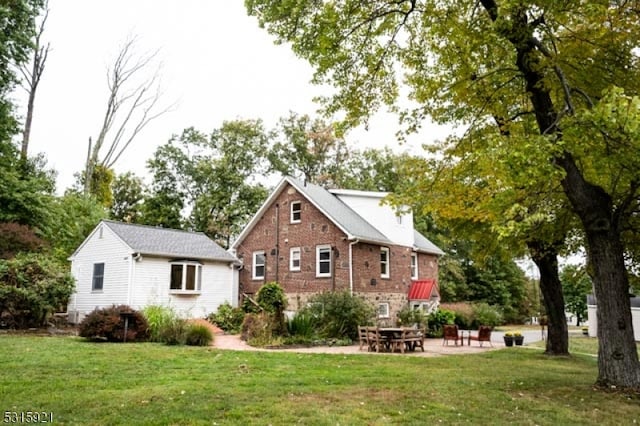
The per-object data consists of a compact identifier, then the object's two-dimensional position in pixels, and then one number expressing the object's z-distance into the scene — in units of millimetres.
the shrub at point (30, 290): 17906
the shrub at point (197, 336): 14852
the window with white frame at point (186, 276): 22250
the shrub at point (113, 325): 15211
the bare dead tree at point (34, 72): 30703
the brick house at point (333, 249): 21969
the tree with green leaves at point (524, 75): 7770
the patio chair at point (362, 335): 15922
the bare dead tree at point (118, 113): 36125
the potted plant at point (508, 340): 18141
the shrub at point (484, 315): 29203
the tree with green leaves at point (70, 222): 25609
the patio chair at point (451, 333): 17594
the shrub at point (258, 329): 15742
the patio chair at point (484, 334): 17422
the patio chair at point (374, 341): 15109
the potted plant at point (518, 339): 18391
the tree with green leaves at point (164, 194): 36281
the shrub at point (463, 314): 27969
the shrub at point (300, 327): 16984
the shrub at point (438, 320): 23594
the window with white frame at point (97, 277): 21844
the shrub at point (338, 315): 18188
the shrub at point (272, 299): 17188
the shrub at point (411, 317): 22594
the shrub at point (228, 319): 21398
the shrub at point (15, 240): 21359
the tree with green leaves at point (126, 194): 42281
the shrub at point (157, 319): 15773
